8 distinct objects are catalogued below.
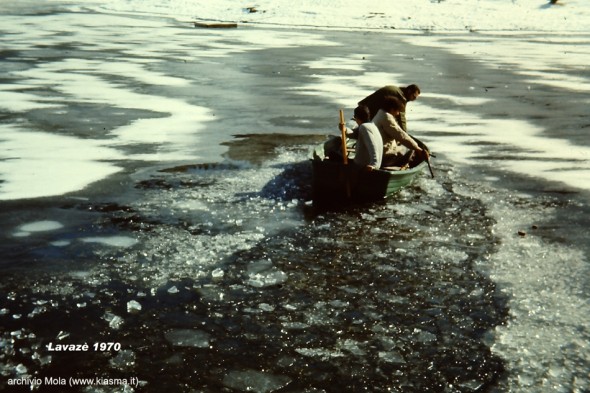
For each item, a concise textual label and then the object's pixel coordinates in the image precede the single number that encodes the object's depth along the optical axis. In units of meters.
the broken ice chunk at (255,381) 6.03
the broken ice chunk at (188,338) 6.67
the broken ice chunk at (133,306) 7.27
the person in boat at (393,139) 11.56
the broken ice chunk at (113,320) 6.95
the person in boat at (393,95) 12.72
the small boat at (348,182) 10.65
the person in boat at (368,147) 10.77
